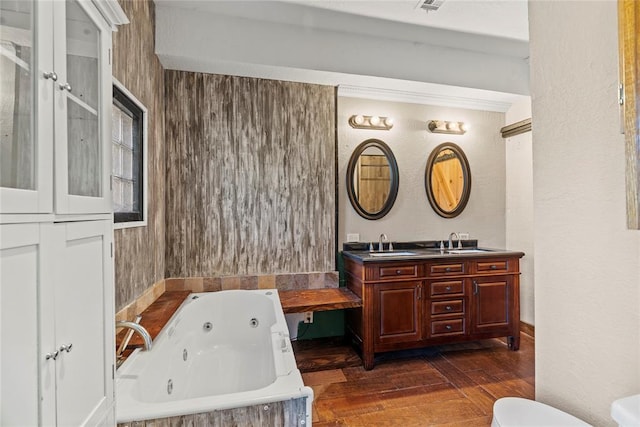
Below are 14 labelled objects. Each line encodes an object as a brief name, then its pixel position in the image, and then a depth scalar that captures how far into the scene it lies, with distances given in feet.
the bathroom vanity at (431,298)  8.89
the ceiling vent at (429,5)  8.18
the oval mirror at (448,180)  11.59
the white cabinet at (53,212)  1.98
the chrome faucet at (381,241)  10.84
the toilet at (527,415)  4.17
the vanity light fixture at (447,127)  11.57
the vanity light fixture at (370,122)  10.85
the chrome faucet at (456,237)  11.69
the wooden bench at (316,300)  8.55
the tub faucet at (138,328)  4.42
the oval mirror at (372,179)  10.93
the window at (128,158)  6.15
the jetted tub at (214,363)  4.09
